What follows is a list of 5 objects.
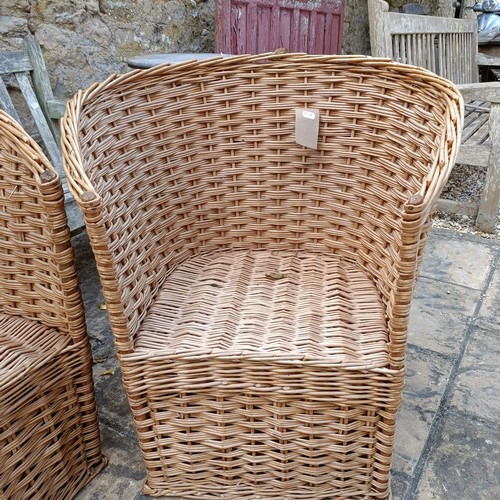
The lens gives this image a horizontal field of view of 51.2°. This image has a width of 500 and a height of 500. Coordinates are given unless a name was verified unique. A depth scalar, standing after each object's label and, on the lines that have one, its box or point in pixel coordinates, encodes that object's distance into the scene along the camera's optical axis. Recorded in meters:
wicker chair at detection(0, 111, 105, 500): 1.08
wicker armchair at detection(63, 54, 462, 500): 1.09
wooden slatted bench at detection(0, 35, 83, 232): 2.07
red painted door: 3.05
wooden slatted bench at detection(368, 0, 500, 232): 2.64
